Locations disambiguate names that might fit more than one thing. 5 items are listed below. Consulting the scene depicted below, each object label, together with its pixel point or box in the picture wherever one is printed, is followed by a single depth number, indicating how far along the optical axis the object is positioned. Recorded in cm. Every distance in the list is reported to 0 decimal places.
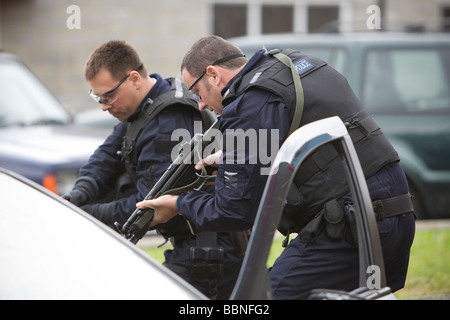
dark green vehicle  1361
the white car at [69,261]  385
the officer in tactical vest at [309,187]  504
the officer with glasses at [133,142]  631
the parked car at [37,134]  1091
